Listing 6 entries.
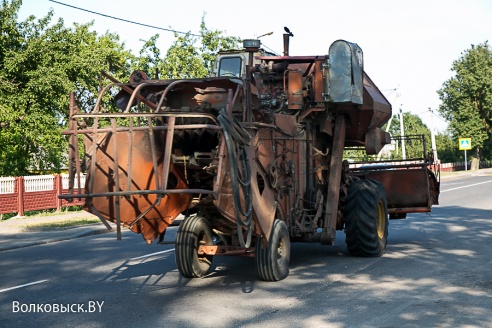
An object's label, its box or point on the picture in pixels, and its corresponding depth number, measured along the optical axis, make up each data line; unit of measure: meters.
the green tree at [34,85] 27.80
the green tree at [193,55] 33.91
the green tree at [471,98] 84.31
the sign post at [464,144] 76.75
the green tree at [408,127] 109.50
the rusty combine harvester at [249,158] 8.32
